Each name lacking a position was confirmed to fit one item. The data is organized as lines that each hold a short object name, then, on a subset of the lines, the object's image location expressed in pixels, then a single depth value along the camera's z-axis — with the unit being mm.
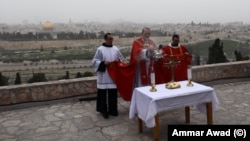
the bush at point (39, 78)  30238
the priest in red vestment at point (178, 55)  5586
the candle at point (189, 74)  4893
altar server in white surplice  5789
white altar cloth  4312
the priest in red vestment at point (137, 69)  5461
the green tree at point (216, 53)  21223
